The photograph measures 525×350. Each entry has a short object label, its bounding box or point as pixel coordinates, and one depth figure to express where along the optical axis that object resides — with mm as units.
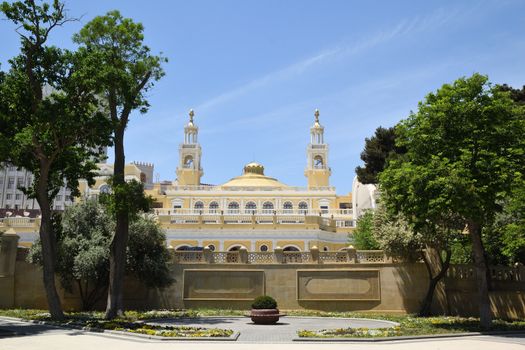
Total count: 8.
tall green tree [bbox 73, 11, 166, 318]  20953
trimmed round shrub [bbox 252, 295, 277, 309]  20922
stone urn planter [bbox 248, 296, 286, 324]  20594
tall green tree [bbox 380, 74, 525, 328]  17984
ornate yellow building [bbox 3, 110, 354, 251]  46500
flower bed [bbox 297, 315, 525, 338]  16188
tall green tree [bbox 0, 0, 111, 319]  19516
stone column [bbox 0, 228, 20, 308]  26058
